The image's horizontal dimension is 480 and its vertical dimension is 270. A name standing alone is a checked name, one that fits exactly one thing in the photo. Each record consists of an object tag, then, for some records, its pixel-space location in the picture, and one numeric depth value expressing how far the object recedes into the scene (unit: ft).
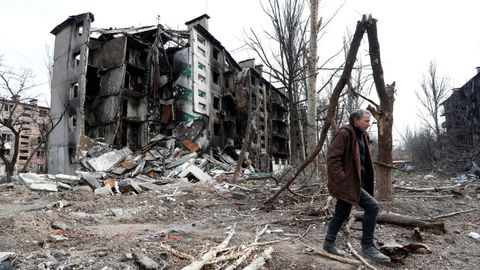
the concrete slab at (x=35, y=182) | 37.41
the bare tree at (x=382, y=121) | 20.93
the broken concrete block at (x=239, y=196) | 30.48
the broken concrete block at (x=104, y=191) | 33.46
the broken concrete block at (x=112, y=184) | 35.44
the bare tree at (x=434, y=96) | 119.03
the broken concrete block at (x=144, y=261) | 10.87
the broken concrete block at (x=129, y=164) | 59.98
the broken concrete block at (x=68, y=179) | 40.36
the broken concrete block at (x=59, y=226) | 17.95
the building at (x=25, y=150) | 155.74
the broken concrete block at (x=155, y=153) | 65.16
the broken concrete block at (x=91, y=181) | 36.95
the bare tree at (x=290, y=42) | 48.78
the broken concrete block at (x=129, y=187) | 35.45
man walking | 11.34
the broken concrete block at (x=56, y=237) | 15.16
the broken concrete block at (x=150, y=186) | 37.54
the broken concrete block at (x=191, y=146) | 73.00
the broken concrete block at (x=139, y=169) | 56.93
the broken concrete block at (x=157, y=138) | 73.00
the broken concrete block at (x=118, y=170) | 57.88
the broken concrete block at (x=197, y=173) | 51.42
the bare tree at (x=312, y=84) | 34.17
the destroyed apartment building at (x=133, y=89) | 74.18
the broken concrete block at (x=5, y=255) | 11.74
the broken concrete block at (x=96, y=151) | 65.76
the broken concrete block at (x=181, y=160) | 60.49
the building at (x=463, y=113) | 101.81
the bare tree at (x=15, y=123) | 67.51
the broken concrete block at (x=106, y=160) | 59.72
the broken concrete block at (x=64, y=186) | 38.18
